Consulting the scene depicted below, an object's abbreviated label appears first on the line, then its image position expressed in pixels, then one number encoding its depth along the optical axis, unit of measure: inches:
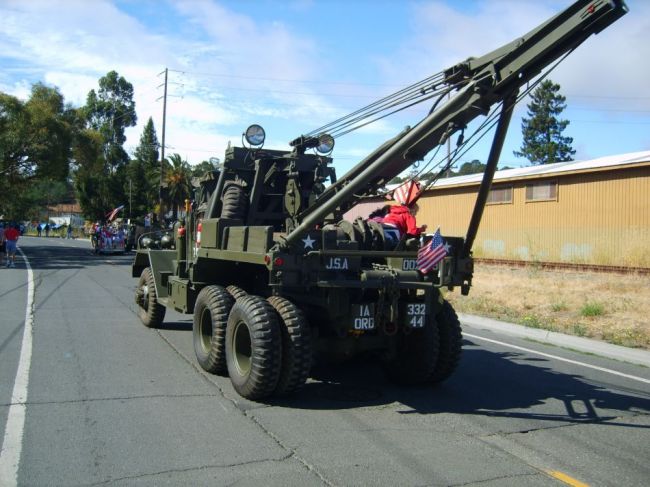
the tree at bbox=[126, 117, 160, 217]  2559.1
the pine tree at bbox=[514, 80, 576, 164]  2507.4
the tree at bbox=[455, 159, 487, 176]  3042.6
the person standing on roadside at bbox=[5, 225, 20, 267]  976.3
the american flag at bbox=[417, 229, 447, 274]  249.9
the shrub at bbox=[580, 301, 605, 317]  478.6
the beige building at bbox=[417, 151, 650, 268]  773.3
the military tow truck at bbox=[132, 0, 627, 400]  225.5
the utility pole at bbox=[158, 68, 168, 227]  1632.6
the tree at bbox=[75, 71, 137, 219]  2632.9
